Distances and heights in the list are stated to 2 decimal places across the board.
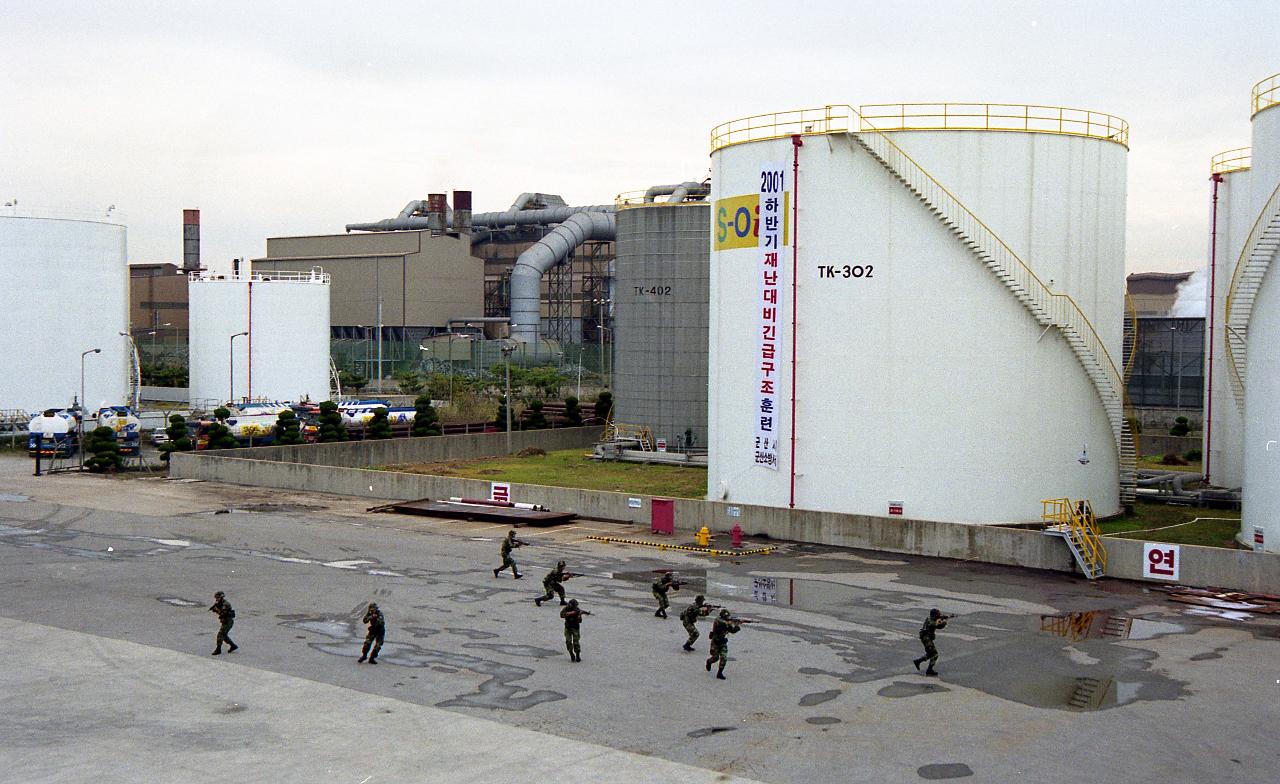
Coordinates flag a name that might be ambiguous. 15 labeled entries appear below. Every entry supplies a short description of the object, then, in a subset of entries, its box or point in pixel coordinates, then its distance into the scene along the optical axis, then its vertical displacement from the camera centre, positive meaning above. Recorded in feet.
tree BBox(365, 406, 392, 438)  199.93 -10.73
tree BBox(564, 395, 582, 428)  224.94 -9.02
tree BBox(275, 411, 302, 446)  191.31 -10.74
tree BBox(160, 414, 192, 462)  179.01 -11.54
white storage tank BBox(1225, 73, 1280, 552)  97.55 +3.30
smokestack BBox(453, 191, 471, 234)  366.02 +42.80
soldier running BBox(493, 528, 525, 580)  95.45 -14.66
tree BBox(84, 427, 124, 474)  169.34 -12.86
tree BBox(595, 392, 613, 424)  229.25 -8.04
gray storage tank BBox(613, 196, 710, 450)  185.16 +7.24
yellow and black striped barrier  108.78 -16.24
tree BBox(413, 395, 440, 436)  204.33 -9.48
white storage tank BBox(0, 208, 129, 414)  223.10 +8.17
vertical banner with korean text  120.67 +5.84
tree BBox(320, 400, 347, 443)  193.26 -10.15
